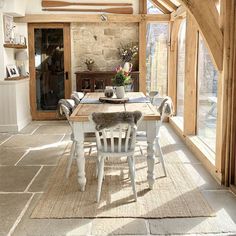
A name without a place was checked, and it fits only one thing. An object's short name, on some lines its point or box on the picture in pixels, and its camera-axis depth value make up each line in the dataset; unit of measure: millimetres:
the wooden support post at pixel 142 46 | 6540
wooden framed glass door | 6674
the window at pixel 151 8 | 6668
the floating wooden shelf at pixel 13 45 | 5738
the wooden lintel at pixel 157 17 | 6522
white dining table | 3031
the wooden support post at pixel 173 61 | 6479
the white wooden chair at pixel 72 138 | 3410
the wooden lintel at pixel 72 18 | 6455
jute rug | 2723
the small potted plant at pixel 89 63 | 6619
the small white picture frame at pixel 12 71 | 5933
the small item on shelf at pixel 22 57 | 6339
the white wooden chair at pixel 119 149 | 2940
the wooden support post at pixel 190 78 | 4868
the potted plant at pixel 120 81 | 3909
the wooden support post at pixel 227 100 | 3118
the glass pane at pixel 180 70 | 6159
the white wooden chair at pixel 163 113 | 3502
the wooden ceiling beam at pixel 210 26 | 3289
